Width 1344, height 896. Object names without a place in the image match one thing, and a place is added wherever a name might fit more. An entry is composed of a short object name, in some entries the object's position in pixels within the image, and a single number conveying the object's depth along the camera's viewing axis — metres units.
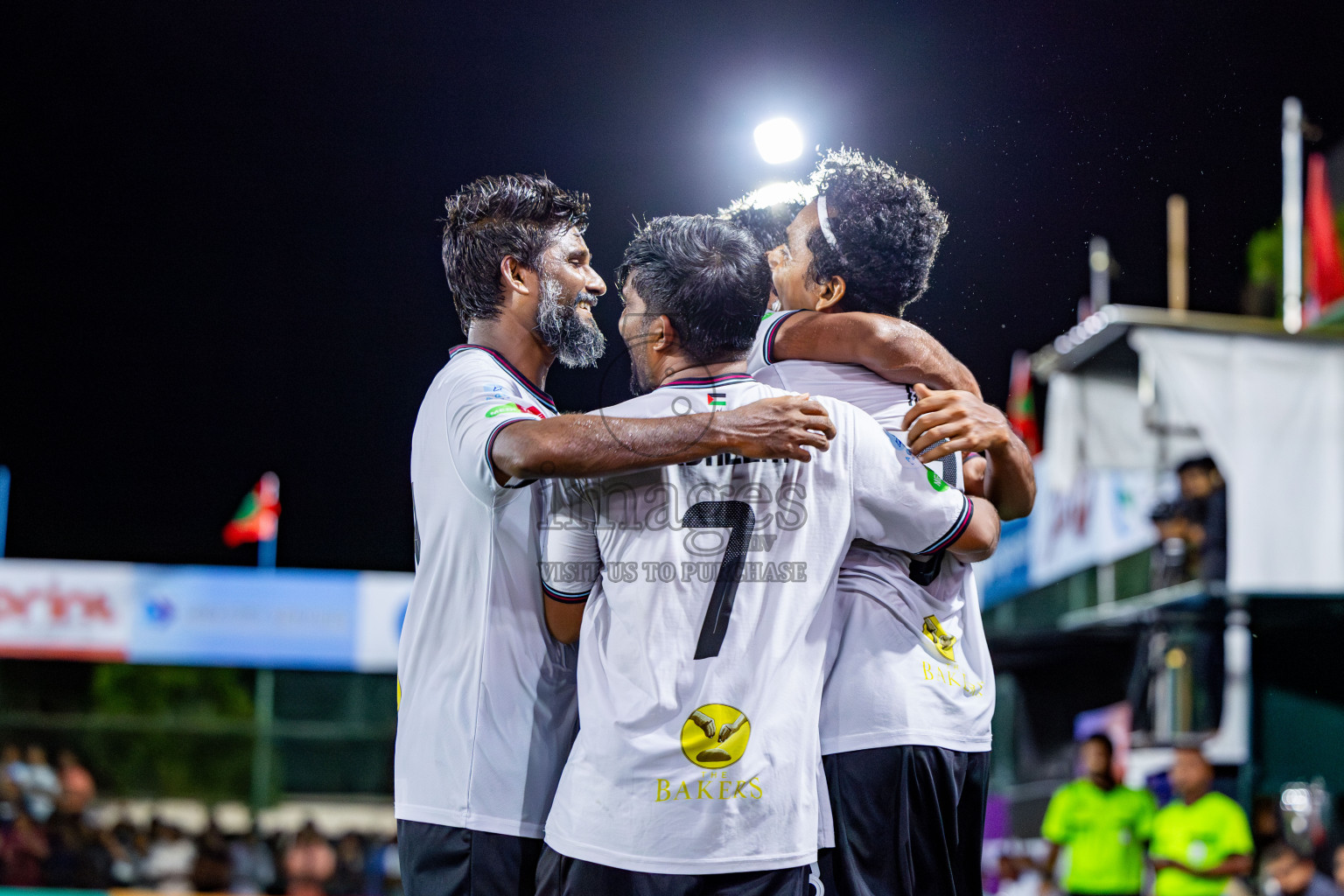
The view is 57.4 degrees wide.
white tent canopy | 7.96
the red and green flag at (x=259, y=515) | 16.67
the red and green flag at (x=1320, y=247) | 8.62
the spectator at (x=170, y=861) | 13.55
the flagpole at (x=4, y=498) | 19.69
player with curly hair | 2.27
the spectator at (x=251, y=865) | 13.20
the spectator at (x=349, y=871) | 13.52
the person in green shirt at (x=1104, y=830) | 7.52
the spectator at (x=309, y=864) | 13.11
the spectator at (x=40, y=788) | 13.88
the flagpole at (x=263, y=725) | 18.11
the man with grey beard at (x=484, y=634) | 2.34
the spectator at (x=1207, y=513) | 8.41
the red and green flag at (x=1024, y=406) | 16.16
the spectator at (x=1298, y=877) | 6.91
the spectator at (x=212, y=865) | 13.23
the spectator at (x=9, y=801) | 13.44
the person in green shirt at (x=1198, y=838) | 6.91
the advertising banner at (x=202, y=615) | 14.78
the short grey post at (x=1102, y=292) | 13.34
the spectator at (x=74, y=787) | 14.13
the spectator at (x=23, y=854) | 12.55
